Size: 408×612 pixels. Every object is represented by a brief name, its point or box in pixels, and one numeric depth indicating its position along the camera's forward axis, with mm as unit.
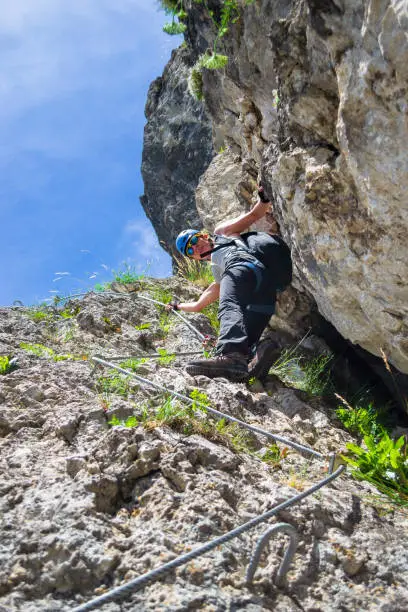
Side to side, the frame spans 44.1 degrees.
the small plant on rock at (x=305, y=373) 5371
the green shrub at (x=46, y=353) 5090
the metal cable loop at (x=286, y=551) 2393
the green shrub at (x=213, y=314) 7102
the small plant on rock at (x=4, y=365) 4383
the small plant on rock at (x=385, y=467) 3307
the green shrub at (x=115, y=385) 4117
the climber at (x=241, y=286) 4934
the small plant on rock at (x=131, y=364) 4699
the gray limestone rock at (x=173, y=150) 12359
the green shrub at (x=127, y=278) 8328
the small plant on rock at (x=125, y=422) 3404
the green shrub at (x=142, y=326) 6604
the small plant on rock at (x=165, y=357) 5359
